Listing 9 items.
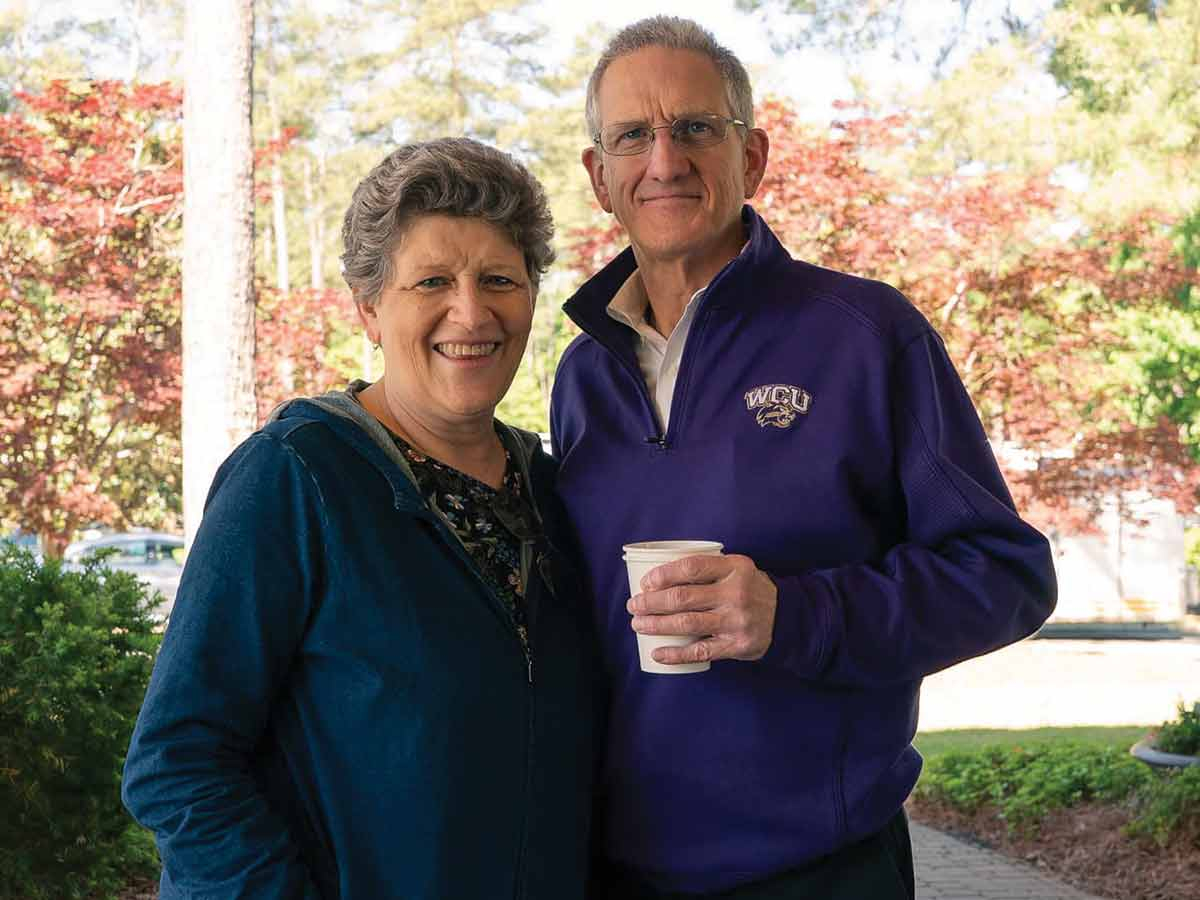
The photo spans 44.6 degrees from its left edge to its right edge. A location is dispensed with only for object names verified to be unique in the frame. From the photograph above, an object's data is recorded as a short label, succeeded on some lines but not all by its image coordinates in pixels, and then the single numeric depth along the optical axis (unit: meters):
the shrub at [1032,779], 8.59
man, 2.53
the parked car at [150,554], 22.11
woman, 2.19
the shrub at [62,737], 5.36
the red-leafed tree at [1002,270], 13.62
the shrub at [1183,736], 8.05
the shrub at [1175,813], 7.36
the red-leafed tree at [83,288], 13.38
